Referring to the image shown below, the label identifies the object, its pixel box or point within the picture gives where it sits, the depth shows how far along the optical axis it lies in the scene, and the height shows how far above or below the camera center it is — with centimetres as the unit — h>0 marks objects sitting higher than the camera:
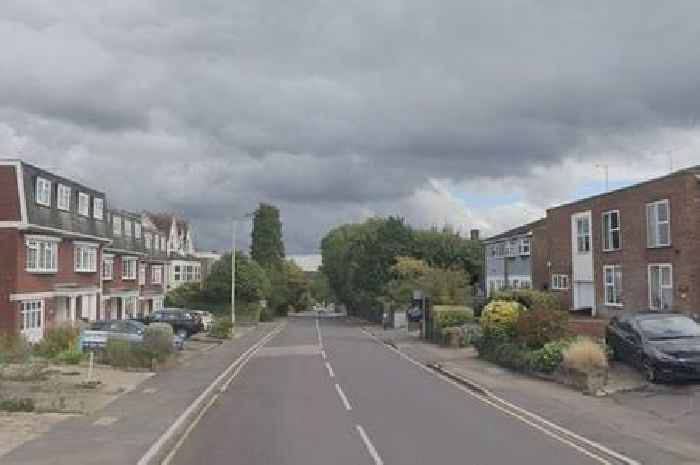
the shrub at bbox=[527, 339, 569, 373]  2483 -187
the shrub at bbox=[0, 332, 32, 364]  2566 -175
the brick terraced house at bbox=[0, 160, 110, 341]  3966 +226
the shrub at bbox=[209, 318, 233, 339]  5509 -227
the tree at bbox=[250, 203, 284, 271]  11988 +772
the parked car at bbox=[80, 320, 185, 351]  3322 -157
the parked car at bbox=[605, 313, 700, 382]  2084 -131
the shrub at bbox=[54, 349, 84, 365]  2964 -218
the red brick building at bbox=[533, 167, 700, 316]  3331 +201
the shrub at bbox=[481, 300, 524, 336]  3193 -91
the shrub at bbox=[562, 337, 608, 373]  2202 -165
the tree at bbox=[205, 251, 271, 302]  8556 +124
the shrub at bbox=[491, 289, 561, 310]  3916 -19
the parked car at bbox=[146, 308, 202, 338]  5247 -156
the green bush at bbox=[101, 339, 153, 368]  3011 -216
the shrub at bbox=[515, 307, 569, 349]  2717 -104
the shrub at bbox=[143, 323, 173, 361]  3086 -170
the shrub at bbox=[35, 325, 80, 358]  3209 -178
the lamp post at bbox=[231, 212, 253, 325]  7693 +126
